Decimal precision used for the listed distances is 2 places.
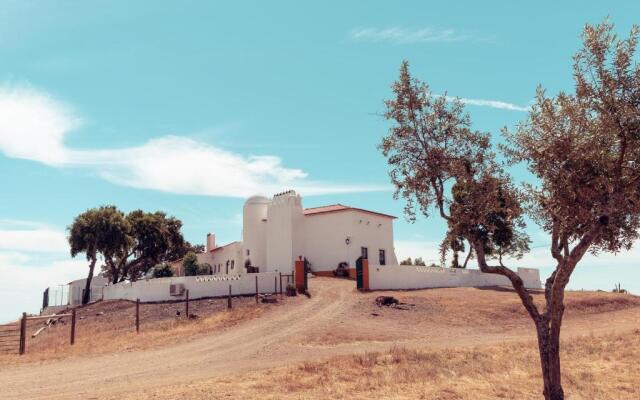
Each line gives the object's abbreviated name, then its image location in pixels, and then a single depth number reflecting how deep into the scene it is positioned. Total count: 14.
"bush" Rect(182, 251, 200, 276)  60.06
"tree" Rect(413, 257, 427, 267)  60.13
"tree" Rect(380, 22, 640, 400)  13.14
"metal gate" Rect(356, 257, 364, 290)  40.89
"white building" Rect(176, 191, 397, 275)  53.09
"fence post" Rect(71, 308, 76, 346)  29.94
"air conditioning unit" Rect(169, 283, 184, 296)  41.34
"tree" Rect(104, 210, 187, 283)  66.75
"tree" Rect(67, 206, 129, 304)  58.19
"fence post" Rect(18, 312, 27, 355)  28.23
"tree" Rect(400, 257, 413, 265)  59.55
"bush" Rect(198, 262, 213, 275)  60.83
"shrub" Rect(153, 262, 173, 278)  57.50
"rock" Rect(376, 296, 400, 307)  35.69
